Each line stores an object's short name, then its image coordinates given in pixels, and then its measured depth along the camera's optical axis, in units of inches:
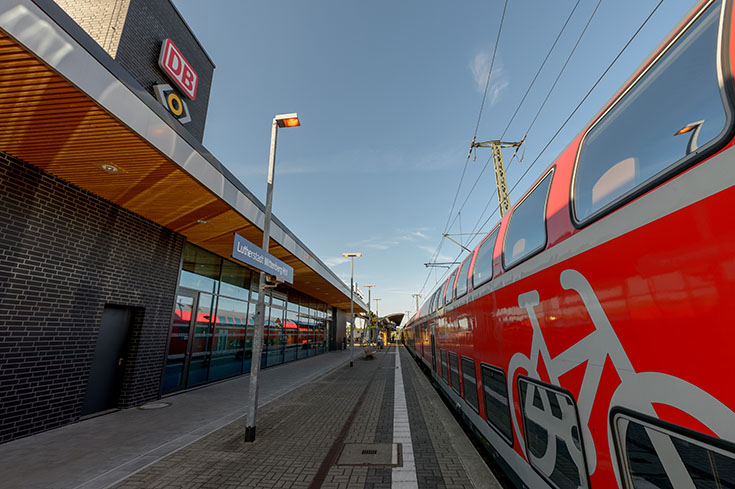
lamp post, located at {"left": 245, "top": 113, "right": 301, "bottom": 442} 207.0
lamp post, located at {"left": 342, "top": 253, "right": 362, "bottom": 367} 790.4
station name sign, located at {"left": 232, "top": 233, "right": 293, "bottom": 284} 175.9
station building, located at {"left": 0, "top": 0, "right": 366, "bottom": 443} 147.0
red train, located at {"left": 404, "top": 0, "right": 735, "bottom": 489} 52.7
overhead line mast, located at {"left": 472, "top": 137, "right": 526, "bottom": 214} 403.6
